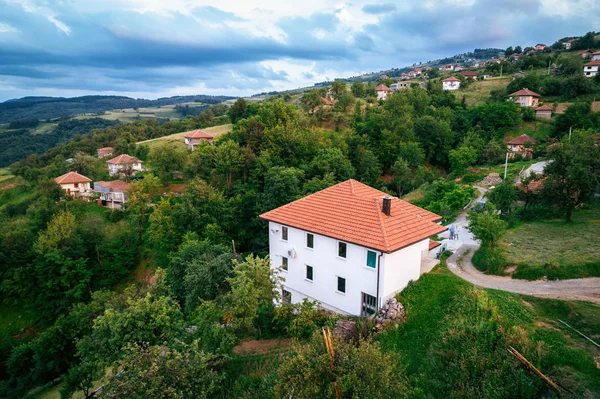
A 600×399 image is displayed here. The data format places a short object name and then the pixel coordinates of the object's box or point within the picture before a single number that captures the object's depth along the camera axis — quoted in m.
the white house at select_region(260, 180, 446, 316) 16.89
